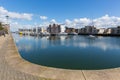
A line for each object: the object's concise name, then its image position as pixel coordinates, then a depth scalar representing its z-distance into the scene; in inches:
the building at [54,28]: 3685.7
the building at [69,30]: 3844.4
